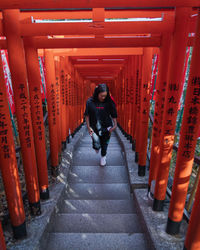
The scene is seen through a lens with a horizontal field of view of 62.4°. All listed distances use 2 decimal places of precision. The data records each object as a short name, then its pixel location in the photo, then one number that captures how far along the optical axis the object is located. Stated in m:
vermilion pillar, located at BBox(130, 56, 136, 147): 4.96
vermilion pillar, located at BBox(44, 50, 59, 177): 3.48
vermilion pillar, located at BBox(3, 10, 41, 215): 1.98
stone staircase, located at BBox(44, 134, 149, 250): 2.38
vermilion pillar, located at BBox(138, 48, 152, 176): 3.29
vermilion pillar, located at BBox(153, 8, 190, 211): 1.92
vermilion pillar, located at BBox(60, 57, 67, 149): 5.11
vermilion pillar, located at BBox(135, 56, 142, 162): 3.91
